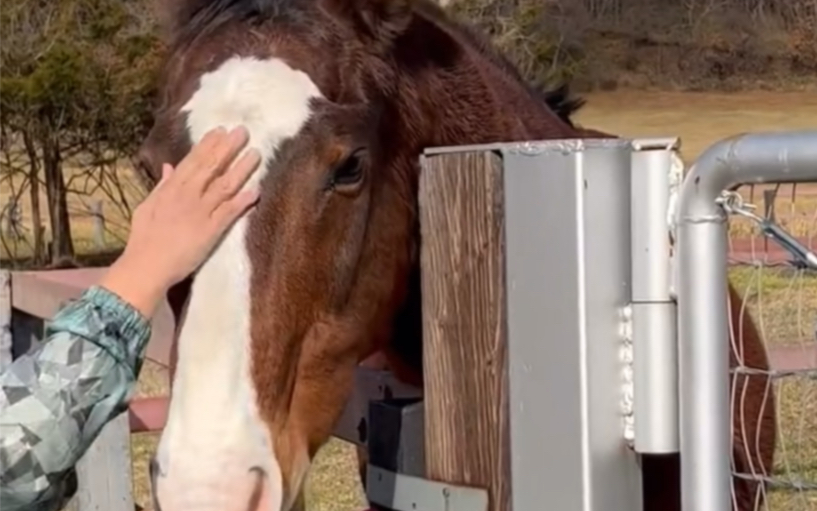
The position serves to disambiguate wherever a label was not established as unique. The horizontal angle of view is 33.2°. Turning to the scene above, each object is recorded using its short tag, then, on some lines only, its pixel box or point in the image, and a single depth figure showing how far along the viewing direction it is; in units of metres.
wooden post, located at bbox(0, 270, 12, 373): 5.10
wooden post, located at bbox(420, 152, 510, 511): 1.76
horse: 1.99
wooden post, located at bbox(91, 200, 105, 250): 24.04
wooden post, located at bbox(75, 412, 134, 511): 3.69
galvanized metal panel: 1.62
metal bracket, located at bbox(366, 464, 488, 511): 1.81
